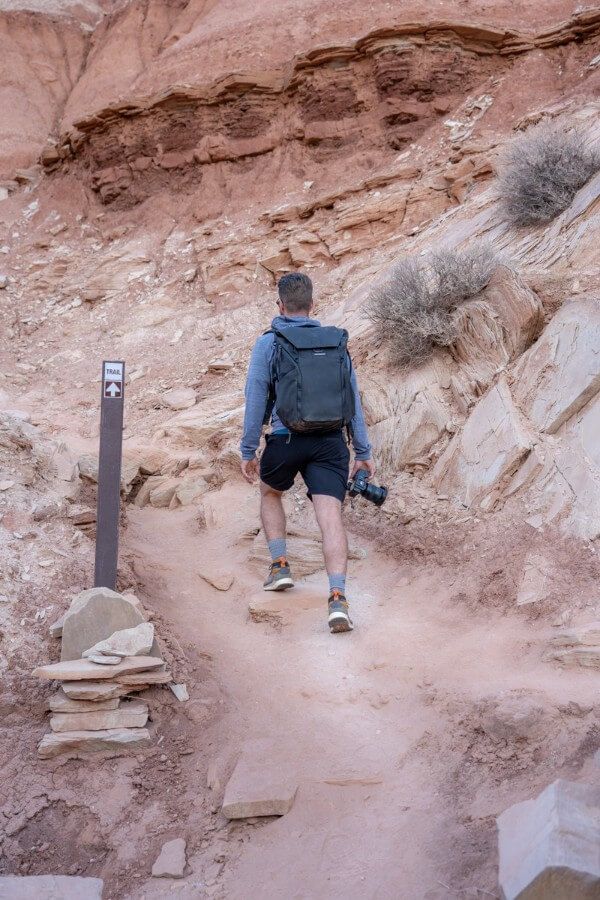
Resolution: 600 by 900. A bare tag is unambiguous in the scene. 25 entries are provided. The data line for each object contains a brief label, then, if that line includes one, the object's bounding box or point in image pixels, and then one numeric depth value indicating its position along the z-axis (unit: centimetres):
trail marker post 396
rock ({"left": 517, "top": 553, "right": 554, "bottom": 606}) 401
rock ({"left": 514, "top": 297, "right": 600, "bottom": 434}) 488
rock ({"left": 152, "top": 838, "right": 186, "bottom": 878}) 271
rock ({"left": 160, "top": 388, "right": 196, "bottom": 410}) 923
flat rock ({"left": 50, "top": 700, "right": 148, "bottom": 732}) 334
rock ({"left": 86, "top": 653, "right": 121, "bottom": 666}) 346
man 431
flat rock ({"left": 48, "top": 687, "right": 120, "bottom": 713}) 338
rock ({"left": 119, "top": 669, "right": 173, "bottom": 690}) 348
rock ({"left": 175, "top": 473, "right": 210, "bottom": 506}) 669
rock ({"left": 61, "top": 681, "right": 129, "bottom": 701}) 338
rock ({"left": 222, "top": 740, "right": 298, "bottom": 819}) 289
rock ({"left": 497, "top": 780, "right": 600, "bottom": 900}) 200
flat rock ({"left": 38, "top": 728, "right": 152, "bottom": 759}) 325
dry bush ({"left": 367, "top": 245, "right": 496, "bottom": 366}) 613
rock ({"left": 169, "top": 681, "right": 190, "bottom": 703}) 361
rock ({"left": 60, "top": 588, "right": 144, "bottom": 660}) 358
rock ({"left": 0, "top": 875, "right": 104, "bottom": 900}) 253
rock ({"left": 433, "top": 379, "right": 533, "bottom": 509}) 491
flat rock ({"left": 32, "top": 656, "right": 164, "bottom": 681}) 340
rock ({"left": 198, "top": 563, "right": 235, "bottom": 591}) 498
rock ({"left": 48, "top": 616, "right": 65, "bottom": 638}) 374
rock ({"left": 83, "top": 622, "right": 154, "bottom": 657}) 352
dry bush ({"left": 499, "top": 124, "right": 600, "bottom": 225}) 707
